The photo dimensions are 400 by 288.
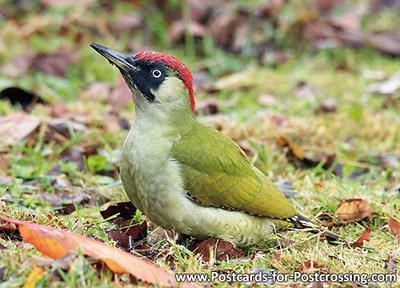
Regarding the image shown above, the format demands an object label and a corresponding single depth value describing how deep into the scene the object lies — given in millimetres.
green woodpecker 6074
